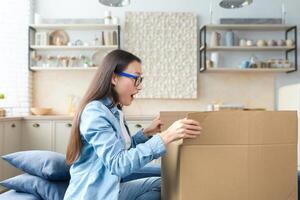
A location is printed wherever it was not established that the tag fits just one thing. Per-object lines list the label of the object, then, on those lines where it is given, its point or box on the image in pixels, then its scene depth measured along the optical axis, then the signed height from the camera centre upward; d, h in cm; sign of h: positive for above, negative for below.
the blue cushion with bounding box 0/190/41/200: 184 -48
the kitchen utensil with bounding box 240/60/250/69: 499 +42
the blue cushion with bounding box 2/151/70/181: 191 -33
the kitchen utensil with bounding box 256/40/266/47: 499 +69
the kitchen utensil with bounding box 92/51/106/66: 515 +52
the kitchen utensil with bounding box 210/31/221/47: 500 +74
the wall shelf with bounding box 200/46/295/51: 495 +62
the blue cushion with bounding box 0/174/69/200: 188 -44
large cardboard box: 116 -18
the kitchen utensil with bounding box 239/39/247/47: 501 +69
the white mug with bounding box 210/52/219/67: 504 +48
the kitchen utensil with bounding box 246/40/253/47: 496 +69
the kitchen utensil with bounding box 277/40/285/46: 500 +69
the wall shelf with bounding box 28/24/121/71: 494 +64
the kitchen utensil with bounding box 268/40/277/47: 500 +69
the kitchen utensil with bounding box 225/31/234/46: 501 +76
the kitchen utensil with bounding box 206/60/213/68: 499 +43
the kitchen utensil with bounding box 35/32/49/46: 498 +75
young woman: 130 -15
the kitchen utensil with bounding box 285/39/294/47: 498 +69
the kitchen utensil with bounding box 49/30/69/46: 505 +77
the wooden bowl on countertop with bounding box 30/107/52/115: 489 -17
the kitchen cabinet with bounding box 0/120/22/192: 412 -49
